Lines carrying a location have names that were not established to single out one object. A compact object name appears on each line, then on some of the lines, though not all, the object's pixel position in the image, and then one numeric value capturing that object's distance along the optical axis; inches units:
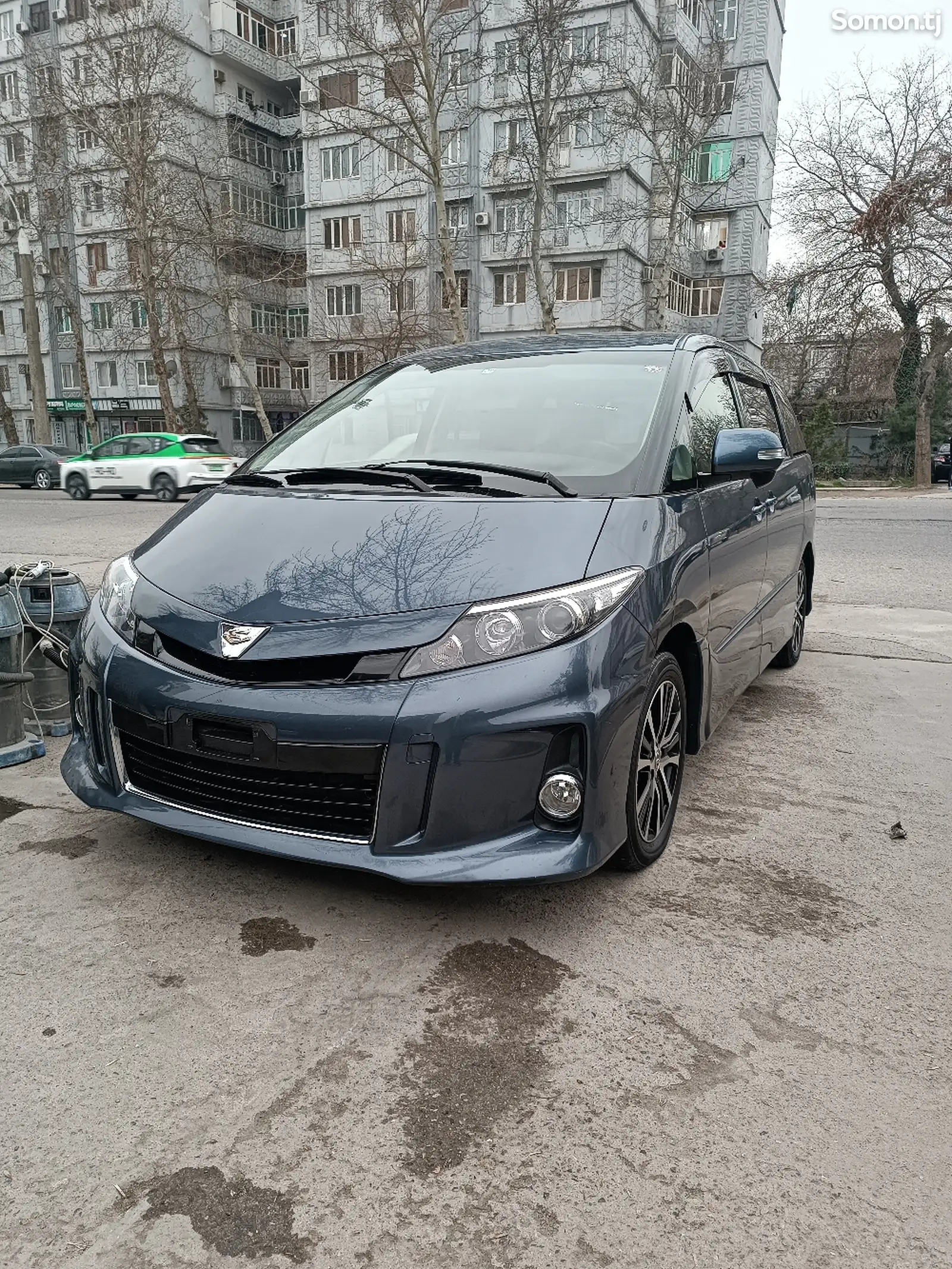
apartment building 1437.0
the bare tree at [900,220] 1007.6
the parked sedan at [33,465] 1166.3
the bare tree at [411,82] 960.3
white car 908.0
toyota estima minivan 92.8
